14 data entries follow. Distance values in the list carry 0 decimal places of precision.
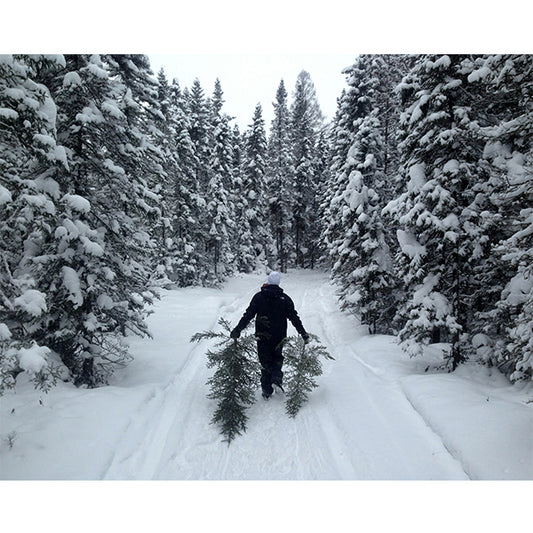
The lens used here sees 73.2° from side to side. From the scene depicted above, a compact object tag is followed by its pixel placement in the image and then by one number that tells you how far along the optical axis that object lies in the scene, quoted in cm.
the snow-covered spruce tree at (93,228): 732
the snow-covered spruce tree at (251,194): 3875
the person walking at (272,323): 734
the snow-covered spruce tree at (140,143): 865
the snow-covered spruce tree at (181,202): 2536
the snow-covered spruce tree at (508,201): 553
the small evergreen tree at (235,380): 612
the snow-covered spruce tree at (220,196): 3045
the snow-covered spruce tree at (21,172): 472
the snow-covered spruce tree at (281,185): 4025
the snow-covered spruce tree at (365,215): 1415
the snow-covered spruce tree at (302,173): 4056
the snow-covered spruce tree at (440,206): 847
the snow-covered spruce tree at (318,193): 4089
